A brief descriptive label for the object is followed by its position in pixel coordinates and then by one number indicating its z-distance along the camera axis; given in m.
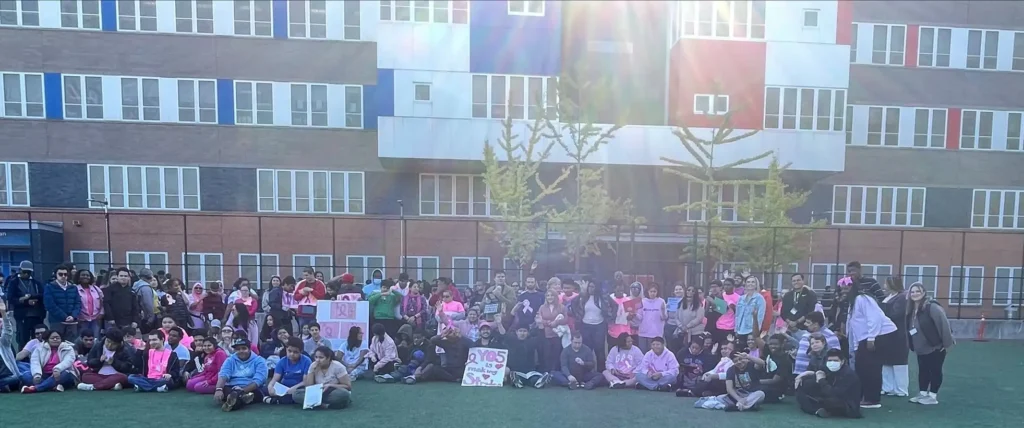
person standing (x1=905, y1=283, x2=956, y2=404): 8.15
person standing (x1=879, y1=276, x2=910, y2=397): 8.23
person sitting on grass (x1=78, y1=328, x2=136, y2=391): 9.05
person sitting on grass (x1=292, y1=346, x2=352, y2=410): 8.19
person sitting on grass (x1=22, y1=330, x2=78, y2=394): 8.84
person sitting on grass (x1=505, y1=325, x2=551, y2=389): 9.77
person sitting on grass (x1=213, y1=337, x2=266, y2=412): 8.09
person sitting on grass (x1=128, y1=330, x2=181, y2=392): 9.09
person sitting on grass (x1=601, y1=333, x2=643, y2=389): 9.49
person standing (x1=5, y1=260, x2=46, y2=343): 10.27
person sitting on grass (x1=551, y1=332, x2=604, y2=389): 9.51
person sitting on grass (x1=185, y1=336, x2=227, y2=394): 8.91
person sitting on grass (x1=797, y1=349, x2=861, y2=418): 7.79
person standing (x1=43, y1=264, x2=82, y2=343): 10.11
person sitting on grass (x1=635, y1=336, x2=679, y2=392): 9.36
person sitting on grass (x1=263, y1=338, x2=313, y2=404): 8.33
